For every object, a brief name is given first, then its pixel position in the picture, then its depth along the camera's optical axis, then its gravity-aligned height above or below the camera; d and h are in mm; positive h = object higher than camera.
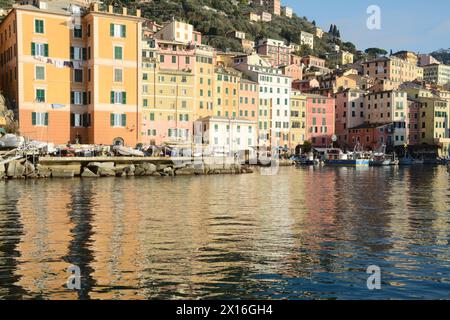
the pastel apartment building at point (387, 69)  161250 +23188
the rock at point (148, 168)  61094 -2298
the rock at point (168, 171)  62219 -2700
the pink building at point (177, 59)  94938 +15329
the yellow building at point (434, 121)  125375 +5822
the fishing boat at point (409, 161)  115350 -3121
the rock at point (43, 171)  53594 -2290
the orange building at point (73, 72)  61094 +8731
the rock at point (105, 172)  57219 -2554
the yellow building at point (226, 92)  99562 +10077
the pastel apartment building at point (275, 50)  165875 +29585
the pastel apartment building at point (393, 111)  121375 +7845
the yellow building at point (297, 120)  115438 +5608
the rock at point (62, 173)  54469 -2512
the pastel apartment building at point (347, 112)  124938 +8017
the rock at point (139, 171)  60406 -2603
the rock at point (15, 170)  52000 -2095
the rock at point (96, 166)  57281 -1929
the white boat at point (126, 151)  61219 -405
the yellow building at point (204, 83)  95188 +11313
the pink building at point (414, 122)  125812 +5572
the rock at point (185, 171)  63450 -2813
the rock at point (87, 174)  56094 -2692
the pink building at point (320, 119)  118125 +5932
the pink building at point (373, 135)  121062 +2522
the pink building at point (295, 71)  142125 +20022
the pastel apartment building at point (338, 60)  195950 +31257
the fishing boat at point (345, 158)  106625 -2355
